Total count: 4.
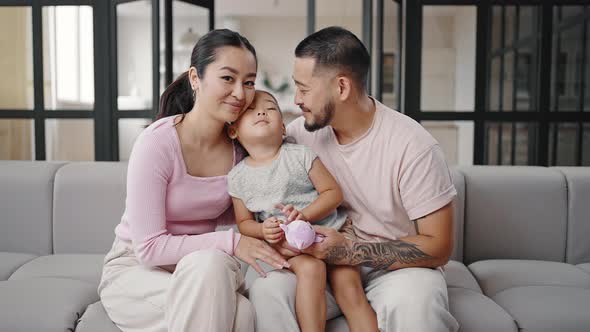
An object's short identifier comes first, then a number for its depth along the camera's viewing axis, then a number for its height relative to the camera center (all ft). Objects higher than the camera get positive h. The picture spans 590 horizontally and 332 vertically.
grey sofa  7.20 -1.44
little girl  5.55 -0.66
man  5.13 -0.76
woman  4.90 -1.02
